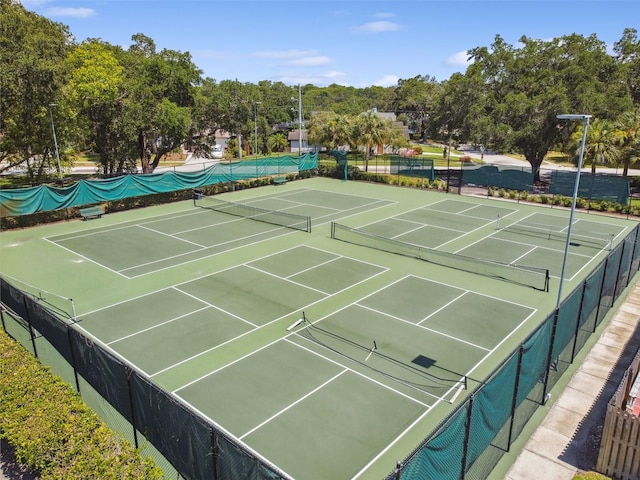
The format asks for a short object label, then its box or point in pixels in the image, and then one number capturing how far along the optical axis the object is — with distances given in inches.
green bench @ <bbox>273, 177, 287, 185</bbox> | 1582.2
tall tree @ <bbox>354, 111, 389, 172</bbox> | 1695.4
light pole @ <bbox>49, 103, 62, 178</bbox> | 1122.6
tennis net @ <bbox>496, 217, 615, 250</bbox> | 957.2
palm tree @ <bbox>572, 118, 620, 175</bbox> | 1344.7
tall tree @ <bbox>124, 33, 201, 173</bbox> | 1374.3
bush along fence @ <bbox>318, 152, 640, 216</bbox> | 1286.9
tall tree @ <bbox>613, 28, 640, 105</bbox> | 2006.6
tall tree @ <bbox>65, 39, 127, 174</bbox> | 1232.2
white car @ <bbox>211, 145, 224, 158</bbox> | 2788.4
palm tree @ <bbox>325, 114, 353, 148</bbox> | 1784.0
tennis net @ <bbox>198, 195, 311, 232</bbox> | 1077.1
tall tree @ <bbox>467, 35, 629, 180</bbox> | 1560.0
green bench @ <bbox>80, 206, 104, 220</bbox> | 1121.4
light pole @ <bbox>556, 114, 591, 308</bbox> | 415.7
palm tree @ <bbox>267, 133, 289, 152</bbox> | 2962.6
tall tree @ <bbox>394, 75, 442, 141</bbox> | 4234.7
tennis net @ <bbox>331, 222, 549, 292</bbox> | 745.6
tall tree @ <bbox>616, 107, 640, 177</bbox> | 1322.3
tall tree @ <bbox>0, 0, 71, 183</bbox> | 1125.7
